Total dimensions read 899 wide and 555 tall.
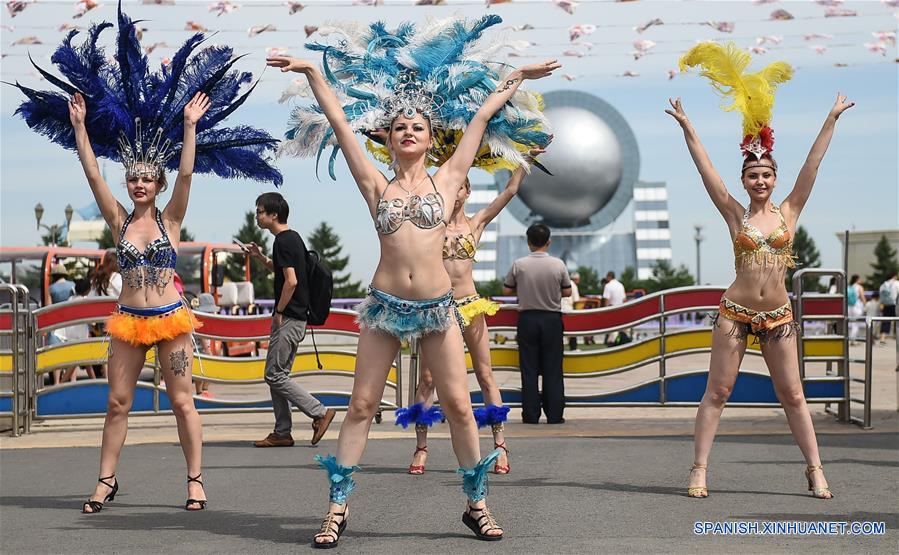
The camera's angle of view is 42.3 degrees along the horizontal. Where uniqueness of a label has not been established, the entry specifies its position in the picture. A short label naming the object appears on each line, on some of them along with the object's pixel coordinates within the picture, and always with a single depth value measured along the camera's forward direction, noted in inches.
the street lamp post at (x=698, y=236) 2640.3
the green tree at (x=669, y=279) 2861.7
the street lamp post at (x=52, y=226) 1380.4
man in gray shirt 462.6
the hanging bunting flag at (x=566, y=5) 533.6
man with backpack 387.9
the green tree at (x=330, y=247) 3545.8
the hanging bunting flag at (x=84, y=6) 503.5
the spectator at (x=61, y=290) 672.4
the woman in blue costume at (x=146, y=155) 271.1
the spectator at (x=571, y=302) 826.6
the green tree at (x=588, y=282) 2918.3
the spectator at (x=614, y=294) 1074.7
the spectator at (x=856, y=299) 1160.8
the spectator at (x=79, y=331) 515.8
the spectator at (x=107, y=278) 583.2
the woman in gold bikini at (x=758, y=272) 283.7
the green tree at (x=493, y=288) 2760.3
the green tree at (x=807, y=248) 3845.7
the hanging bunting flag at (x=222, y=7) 515.8
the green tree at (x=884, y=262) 3152.1
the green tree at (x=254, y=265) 1650.1
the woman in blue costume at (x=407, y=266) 232.1
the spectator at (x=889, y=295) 1264.8
